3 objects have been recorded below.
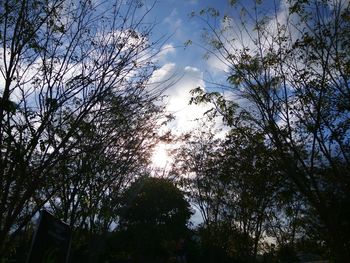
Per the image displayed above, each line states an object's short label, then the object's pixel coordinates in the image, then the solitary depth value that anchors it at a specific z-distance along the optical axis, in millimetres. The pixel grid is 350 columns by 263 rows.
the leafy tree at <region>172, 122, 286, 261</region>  13148
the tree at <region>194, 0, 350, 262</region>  10078
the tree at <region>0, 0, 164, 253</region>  7438
